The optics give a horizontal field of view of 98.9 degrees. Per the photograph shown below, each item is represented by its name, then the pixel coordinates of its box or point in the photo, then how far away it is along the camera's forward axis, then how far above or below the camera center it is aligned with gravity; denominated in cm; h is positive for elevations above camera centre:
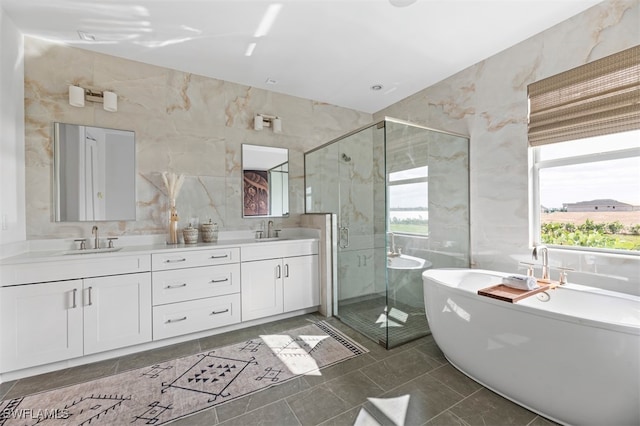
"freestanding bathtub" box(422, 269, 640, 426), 135 -80
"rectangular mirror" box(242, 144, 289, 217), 341 +39
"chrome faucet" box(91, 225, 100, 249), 260 -25
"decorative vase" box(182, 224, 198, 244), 288 -25
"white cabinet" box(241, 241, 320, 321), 285 -75
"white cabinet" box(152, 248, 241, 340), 243 -74
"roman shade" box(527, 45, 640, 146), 196 +87
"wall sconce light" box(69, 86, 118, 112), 252 +110
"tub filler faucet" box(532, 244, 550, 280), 225 -40
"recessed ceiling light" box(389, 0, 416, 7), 206 +158
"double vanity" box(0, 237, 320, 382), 199 -74
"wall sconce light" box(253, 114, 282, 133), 349 +115
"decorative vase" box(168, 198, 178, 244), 287 -12
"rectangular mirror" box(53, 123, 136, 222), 255 +38
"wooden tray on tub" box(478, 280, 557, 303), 176 -57
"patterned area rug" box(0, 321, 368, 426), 166 -122
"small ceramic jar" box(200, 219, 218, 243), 300 -23
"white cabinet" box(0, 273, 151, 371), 196 -82
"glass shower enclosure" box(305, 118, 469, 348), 259 -8
